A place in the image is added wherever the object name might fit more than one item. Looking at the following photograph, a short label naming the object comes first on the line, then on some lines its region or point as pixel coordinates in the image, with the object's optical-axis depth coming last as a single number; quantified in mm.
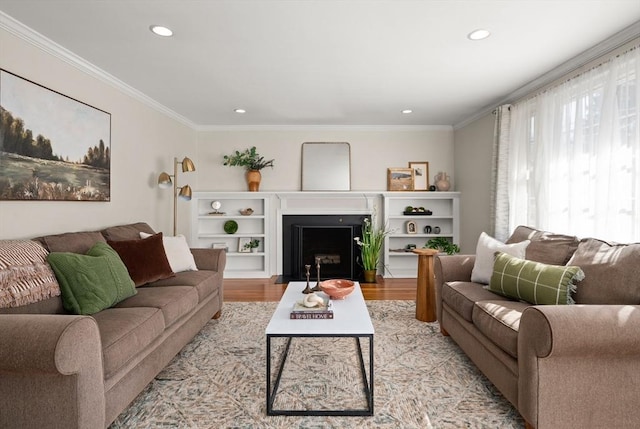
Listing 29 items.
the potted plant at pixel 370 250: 5312
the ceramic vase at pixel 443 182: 5547
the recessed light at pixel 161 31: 2486
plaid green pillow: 2180
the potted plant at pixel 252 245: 5590
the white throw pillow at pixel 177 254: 3312
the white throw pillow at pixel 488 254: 2909
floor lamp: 4062
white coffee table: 1965
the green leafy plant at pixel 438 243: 5158
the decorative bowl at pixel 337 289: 2641
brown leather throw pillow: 2797
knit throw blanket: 1878
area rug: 1924
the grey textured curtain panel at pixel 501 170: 4102
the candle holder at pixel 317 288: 2818
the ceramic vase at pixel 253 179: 5516
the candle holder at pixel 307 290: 2797
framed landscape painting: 2406
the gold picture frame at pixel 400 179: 5680
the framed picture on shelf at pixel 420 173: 5730
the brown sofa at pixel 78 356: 1416
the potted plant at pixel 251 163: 5441
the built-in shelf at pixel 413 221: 5547
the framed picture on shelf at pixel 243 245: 5597
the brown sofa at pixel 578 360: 1589
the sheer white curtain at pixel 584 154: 2566
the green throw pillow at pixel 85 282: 2131
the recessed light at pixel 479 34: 2557
